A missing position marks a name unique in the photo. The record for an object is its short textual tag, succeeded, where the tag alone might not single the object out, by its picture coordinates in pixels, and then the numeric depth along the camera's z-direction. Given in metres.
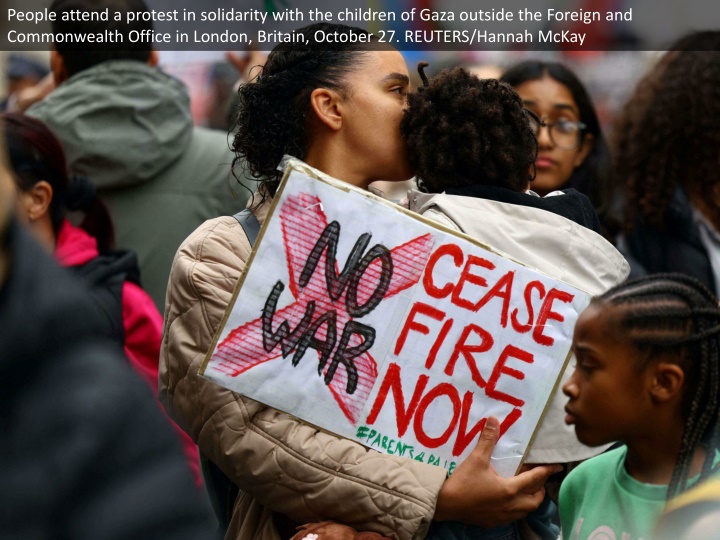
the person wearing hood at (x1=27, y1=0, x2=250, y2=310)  4.02
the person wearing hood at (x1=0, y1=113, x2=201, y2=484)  3.49
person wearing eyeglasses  4.31
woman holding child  2.27
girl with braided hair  2.17
